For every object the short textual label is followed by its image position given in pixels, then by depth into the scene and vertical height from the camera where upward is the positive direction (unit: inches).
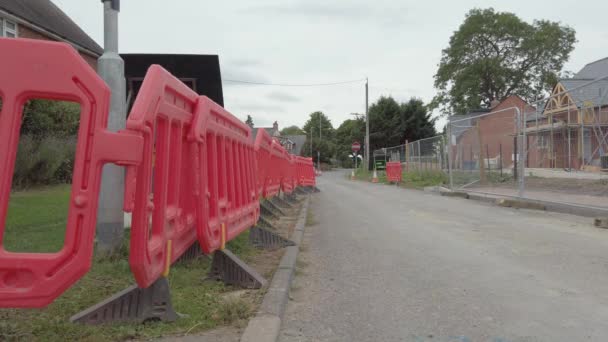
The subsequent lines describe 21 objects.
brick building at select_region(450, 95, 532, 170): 717.9 +38.9
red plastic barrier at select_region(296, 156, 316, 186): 751.7 -1.4
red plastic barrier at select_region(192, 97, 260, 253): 155.2 -1.1
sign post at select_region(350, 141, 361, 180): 2089.6 +93.8
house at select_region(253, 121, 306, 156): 4042.8 +236.9
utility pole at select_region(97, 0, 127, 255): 201.0 +0.7
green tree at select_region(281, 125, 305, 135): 6437.5 +517.1
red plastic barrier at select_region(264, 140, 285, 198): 402.3 +1.1
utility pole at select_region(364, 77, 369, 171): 1916.3 +152.7
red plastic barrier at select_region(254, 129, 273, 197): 333.7 +10.0
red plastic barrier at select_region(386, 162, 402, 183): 1114.5 -4.1
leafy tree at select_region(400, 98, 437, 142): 2546.8 +222.1
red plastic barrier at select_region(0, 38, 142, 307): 94.7 +4.3
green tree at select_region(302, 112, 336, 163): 3892.5 +376.8
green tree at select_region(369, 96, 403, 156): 2546.8 +224.4
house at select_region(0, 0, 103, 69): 761.0 +240.3
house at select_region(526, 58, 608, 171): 566.3 +47.0
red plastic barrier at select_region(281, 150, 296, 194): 516.0 -2.7
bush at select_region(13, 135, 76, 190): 456.6 +13.3
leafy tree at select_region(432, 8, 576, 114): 2434.8 +529.2
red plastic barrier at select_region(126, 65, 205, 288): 112.1 -1.7
